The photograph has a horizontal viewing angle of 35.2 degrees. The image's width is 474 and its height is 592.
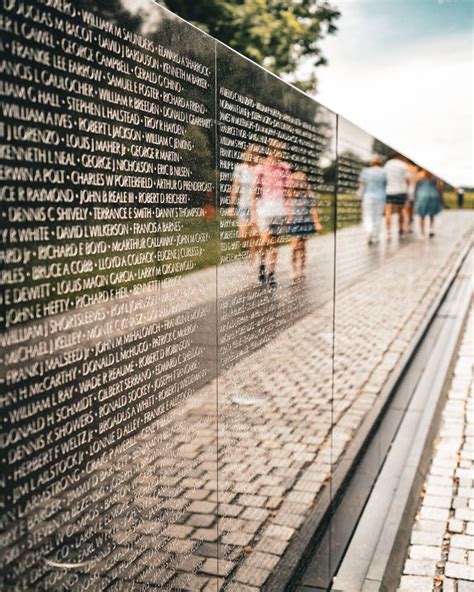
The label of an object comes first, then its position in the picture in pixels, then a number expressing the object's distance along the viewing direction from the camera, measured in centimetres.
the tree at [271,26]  1547
